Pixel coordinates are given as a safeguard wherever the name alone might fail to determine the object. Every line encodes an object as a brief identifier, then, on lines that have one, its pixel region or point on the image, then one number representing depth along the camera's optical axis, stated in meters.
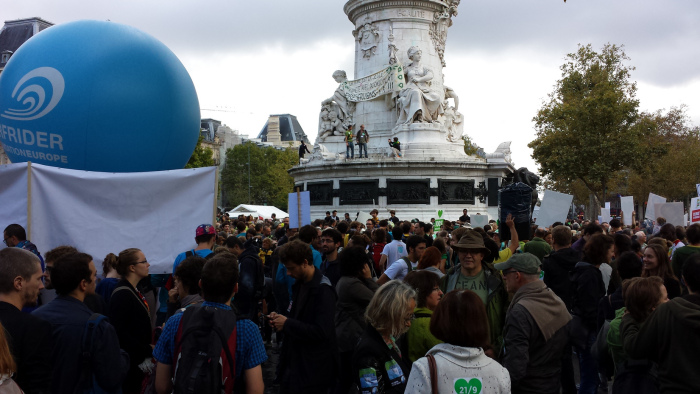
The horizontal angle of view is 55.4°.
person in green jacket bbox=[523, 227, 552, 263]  8.70
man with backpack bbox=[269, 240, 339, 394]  5.14
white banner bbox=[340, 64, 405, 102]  29.12
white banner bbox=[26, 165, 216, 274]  7.14
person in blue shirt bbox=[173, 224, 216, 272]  7.12
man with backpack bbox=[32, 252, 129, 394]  3.98
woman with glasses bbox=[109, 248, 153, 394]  4.92
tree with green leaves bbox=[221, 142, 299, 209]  79.62
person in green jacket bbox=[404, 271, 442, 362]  4.56
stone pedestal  27.17
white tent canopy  36.47
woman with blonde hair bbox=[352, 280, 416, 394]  4.16
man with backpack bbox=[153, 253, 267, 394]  3.70
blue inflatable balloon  7.48
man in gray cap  4.77
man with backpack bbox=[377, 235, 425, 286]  7.39
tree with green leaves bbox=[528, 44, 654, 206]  38.72
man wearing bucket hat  5.75
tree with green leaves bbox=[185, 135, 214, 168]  60.91
